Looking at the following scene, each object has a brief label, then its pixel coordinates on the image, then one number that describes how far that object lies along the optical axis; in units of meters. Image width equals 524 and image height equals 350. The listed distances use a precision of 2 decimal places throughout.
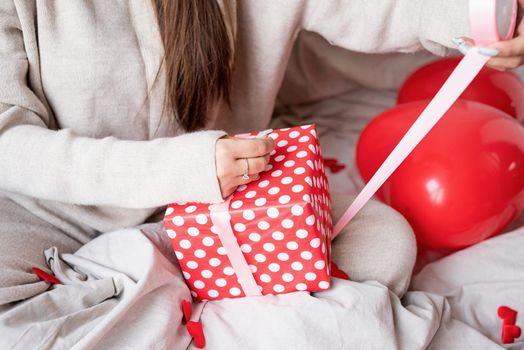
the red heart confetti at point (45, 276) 0.72
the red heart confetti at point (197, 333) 0.68
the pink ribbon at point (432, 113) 0.61
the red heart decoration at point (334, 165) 1.09
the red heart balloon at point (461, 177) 0.79
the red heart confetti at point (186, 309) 0.70
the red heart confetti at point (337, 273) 0.75
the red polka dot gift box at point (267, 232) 0.62
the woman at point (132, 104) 0.67
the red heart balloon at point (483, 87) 0.98
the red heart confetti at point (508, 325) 0.75
